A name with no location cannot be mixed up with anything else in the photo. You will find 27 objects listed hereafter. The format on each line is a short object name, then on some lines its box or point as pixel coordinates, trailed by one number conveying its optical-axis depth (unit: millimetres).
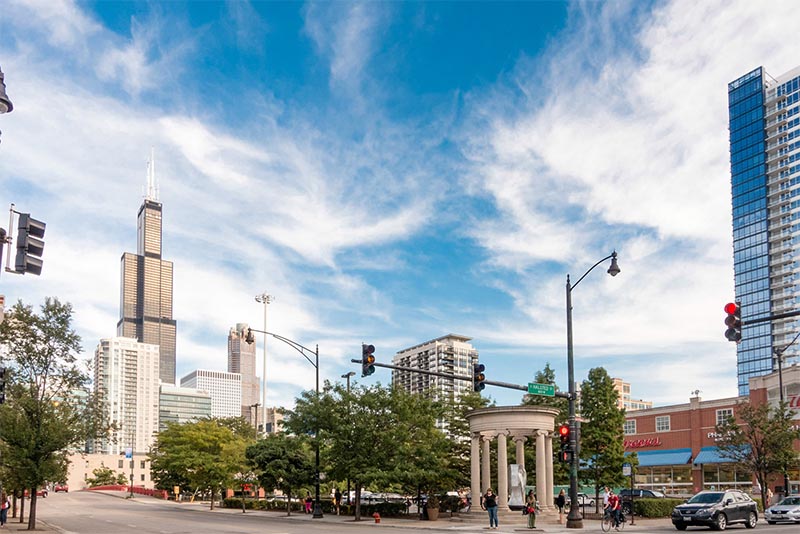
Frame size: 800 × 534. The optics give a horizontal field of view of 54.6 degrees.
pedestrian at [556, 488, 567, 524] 41338
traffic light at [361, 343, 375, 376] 28641
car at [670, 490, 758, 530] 32031
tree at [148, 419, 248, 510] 64938
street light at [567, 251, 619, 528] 32562
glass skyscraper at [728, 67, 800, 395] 180250
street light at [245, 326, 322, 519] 45944
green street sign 31192
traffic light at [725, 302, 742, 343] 20984
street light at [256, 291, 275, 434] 96438
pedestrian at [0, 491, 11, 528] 41406
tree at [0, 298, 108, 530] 37531
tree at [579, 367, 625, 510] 45000
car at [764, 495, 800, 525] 36594
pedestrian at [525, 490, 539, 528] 33875
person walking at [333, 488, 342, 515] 51519
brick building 68562
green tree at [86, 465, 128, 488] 160000
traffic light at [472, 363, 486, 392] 28938
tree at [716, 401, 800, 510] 45375
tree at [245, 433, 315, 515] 54125
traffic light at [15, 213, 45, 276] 15250
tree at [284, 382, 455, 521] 42750
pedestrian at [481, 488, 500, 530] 34188
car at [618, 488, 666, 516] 41538
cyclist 32469
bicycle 32094
